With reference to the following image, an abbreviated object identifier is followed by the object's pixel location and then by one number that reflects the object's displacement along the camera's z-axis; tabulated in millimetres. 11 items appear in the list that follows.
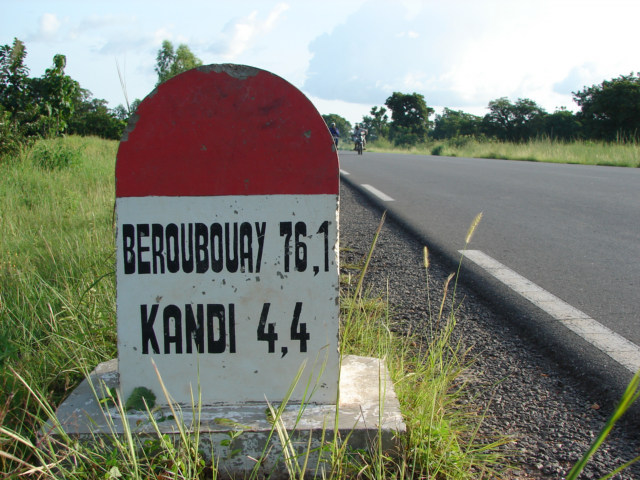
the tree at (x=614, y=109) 35812
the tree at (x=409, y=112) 80375
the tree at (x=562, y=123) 52062
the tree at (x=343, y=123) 137338
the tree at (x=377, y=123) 82062
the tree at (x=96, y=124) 32253
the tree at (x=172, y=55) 51062
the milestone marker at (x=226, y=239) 1731
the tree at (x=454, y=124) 67750
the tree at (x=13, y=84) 8852
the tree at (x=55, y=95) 9406
